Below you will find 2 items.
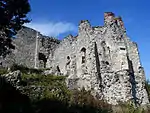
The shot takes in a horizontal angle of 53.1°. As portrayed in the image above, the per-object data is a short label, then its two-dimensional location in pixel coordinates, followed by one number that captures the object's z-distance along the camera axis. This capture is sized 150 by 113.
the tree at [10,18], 8.70
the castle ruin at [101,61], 13.75
